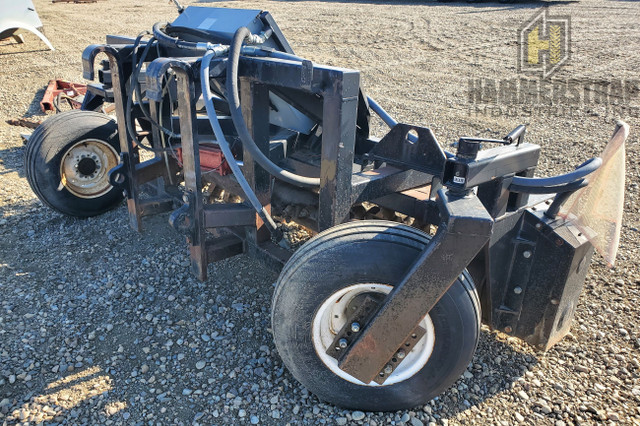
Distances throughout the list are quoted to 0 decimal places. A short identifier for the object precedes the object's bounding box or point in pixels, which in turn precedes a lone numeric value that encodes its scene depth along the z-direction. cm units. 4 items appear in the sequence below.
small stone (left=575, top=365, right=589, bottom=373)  261
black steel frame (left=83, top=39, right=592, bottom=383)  198
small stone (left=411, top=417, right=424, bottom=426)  226
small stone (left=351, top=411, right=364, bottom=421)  228
